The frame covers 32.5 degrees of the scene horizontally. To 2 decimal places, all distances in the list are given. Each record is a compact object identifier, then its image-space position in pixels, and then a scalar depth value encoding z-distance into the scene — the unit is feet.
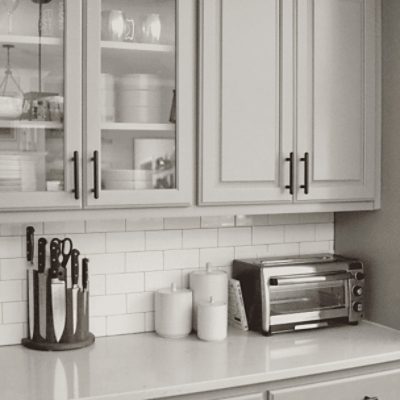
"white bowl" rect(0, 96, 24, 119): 7.24
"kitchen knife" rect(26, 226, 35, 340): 8.25
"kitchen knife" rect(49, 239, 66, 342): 8.06
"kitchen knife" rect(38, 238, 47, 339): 8.10
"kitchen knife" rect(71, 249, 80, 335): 8.13
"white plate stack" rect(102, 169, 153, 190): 7.68
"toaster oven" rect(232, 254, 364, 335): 8.86
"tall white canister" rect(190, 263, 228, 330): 9.03
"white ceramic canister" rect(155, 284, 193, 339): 8.73
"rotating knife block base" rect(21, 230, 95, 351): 8.04
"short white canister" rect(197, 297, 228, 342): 8.52
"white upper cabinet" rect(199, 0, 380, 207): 8.17
